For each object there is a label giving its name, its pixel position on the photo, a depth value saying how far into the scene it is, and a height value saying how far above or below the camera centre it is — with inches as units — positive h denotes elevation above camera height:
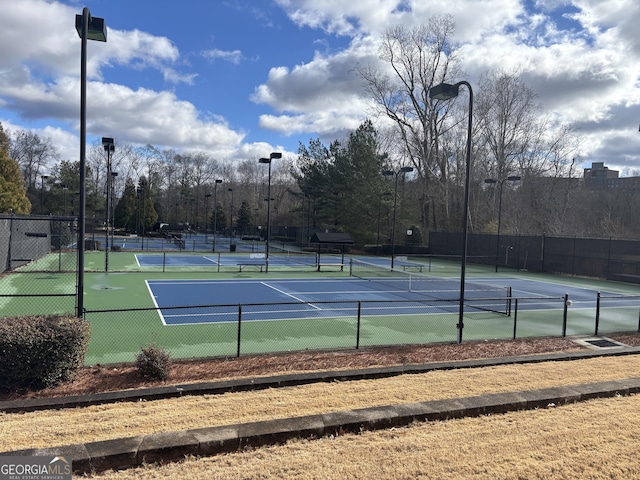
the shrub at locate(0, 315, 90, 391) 269.3 -82.5
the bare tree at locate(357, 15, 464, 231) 1987.0 +408.8
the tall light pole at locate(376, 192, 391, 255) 1790.6 +84.5
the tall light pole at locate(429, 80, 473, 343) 427.0 +85.7
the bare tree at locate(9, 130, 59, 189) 3058.6 +378.8
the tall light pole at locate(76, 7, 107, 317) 314.5 +87.5
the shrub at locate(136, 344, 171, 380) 304.0 -96.4
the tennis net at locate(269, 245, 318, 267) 1322.6 -107.7
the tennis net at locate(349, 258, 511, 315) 696.0 -109.6
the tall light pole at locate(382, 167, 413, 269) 1212.2 +154.8
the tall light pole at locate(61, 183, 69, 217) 2539.4 +127.2
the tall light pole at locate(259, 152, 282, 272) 1072.8 +153.7
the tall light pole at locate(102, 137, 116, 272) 1022.4 +159.5
